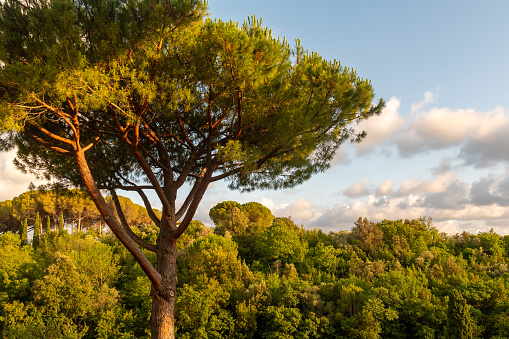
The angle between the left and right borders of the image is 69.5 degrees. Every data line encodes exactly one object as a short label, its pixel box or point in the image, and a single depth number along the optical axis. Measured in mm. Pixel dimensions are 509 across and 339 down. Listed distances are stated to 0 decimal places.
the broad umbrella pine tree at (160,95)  6621
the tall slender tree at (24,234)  33188
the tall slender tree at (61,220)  37931
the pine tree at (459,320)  14367
